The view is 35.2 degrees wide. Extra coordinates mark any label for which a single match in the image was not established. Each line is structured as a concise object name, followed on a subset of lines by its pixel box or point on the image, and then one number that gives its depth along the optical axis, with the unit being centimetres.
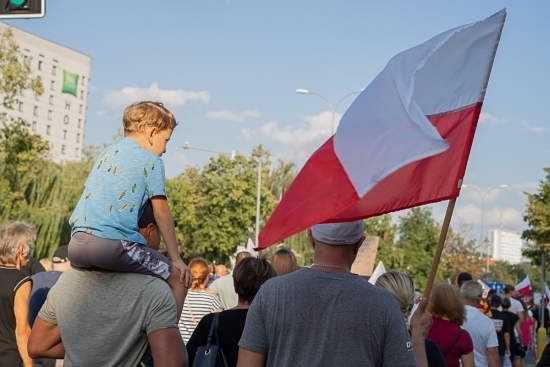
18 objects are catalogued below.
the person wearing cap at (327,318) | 382
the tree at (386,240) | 5431
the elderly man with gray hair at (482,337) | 872
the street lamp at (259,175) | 4462
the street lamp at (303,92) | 3756
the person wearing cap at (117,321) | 400
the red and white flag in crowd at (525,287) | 2908
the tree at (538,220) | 4969
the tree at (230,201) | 4962
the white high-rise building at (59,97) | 12556
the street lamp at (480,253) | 7031
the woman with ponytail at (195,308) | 816
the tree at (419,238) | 6656
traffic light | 1036
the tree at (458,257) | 7212
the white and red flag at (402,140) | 366
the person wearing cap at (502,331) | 1266
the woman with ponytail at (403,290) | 554
